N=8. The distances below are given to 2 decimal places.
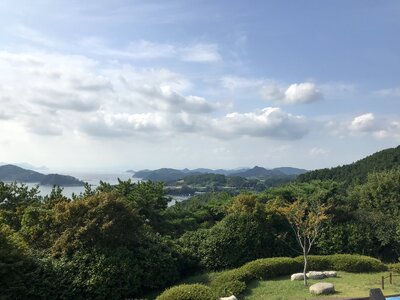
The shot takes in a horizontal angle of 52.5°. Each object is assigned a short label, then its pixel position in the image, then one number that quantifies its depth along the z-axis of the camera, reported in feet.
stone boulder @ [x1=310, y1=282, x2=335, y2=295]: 44.24
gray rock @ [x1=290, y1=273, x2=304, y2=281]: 50.91
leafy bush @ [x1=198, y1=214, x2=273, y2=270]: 58.39
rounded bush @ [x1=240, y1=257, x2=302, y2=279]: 52.65
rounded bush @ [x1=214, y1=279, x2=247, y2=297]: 45.88
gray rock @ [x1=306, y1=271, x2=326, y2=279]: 51.41
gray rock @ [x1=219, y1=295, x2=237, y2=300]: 42.11
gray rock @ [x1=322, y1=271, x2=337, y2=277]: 52.39
